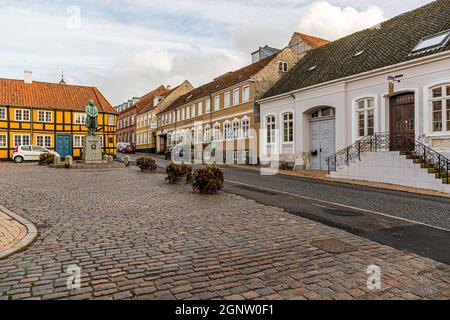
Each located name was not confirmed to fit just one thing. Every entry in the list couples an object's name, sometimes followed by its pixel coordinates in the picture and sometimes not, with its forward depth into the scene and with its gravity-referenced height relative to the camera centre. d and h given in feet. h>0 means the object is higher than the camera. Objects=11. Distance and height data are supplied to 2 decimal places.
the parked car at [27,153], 102.83 +1.49
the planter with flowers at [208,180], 37.83 -2.64
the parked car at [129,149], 175.63 +4.22
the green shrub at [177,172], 47.67 -2.20
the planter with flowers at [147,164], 67.05 -1.40
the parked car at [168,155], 124.50 +0.67
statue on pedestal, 84.68 +10.15
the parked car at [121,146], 180.72 +5.97
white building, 49.57 +10.32
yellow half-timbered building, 113.50 +14.66
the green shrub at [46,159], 89.51 -0.34
